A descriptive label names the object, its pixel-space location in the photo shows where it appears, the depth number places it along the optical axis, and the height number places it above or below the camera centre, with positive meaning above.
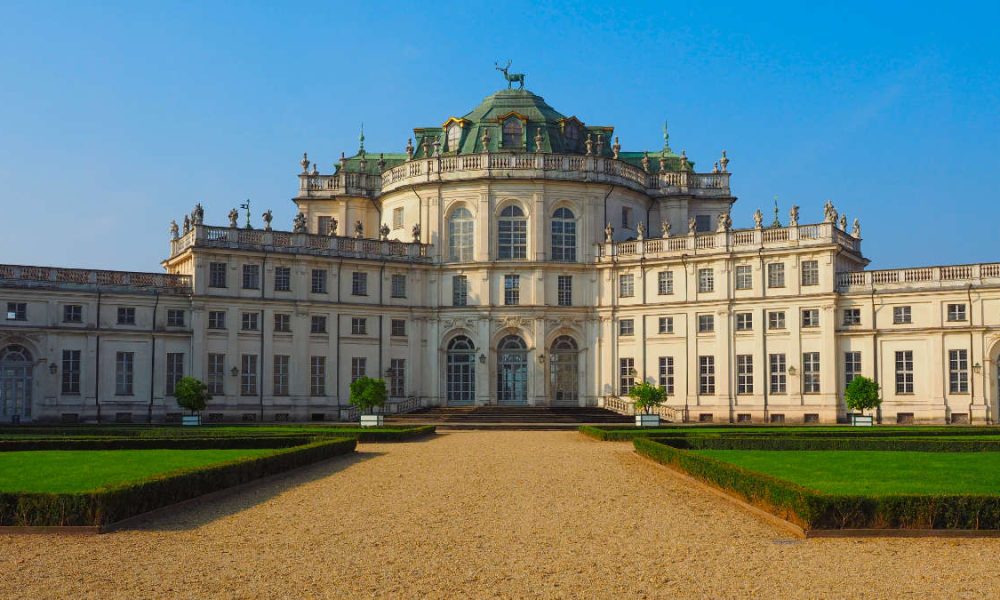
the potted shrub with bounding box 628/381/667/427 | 50.19 -1.32
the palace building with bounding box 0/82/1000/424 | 53.25 +3.46
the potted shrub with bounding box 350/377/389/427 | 51.94 -1.05
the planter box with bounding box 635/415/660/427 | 49.91 -2.31
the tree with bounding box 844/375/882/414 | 51.16 -1.14
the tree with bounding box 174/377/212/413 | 51.91 -1.08
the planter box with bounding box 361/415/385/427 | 49.46 -2.25
